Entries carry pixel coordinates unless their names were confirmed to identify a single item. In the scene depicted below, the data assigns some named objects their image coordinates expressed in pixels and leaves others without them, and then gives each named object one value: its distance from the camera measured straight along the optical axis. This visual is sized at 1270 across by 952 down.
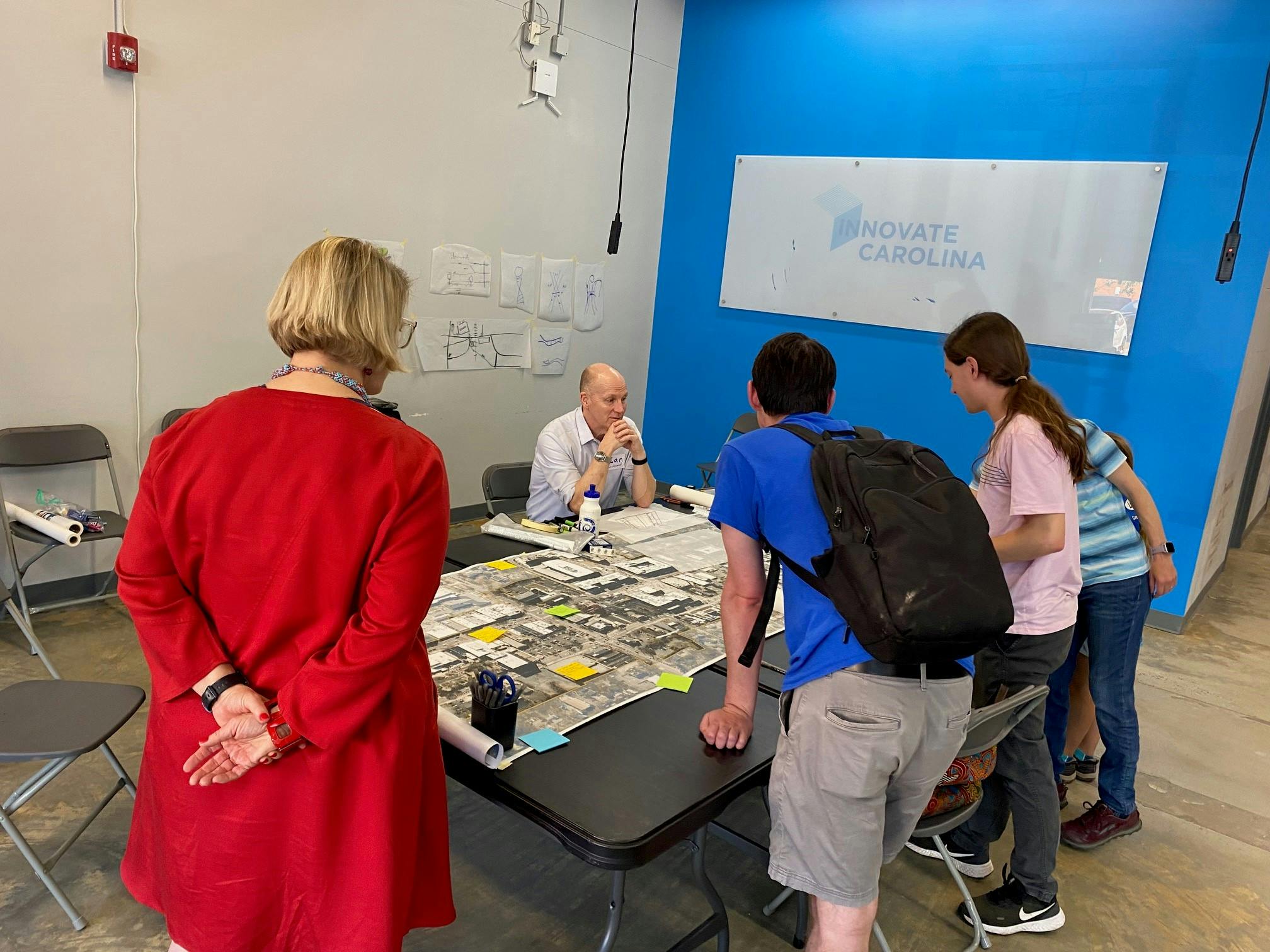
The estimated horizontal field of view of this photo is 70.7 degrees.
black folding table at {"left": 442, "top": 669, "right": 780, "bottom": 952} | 1.50
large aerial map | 1.94
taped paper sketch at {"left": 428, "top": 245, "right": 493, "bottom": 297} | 5.11
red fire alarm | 3.56
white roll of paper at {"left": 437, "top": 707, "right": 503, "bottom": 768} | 1.62
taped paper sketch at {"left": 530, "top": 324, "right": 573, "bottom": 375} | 5.84
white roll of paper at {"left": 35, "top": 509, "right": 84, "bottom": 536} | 3.29
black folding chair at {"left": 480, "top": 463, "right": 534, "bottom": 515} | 3.67
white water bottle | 3.01
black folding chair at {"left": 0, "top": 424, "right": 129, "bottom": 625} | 3.48
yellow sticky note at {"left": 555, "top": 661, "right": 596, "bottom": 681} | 2.03
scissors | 1.69
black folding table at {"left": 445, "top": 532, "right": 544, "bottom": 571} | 2.73
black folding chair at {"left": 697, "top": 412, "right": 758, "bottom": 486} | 5.38
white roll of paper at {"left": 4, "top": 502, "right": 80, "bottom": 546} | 3.23
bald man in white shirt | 3.42
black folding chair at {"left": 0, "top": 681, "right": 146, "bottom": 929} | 1.87
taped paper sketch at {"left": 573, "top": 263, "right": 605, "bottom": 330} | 6.08
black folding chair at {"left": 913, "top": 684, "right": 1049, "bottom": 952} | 1.84
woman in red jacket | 1.36
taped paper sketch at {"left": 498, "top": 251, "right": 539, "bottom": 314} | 5.52
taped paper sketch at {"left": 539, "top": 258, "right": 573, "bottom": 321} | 5.80
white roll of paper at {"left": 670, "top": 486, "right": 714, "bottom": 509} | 3.62
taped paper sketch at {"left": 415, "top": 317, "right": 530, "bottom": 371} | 5.18
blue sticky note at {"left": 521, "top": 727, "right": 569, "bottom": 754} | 1.71
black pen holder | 1.67
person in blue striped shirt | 2.56
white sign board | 4.88
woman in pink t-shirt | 2.19
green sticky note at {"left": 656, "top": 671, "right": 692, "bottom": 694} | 2.04
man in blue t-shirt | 1.56
